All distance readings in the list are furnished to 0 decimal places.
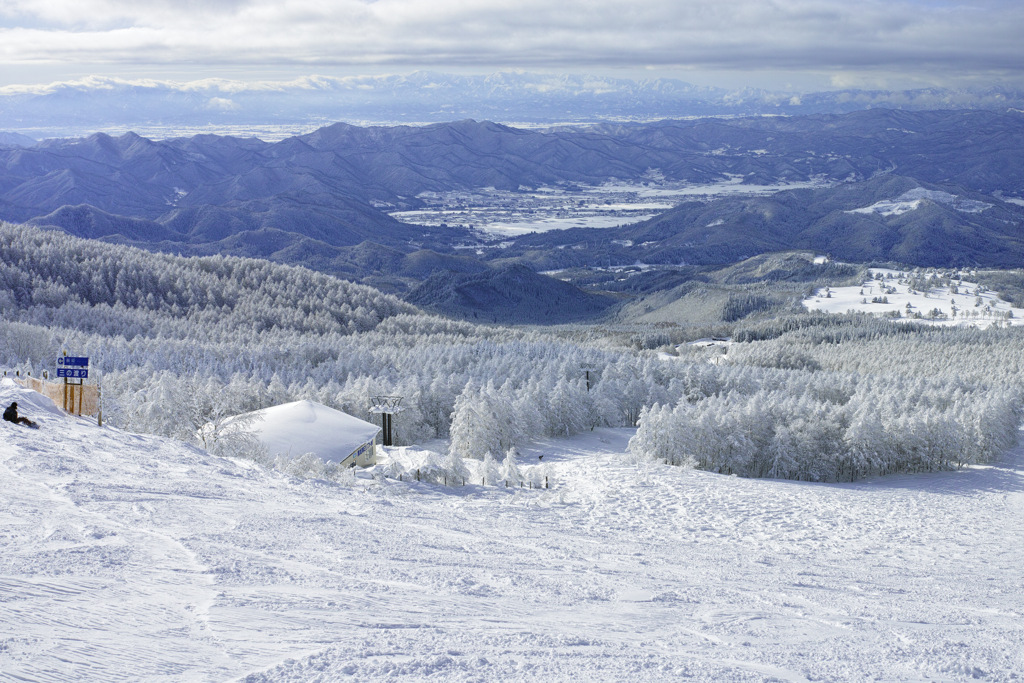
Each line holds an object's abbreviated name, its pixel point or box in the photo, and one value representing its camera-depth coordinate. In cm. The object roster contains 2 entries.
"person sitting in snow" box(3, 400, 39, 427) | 3546
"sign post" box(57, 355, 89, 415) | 4067
